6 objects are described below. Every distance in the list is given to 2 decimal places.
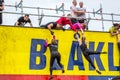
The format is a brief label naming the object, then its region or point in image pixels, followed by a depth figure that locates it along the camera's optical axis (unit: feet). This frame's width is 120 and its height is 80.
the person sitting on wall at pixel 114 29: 36.37
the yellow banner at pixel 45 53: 31.40
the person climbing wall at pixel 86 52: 32.19
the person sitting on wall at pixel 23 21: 33.40
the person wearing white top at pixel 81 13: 34.73
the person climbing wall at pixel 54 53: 32.01
